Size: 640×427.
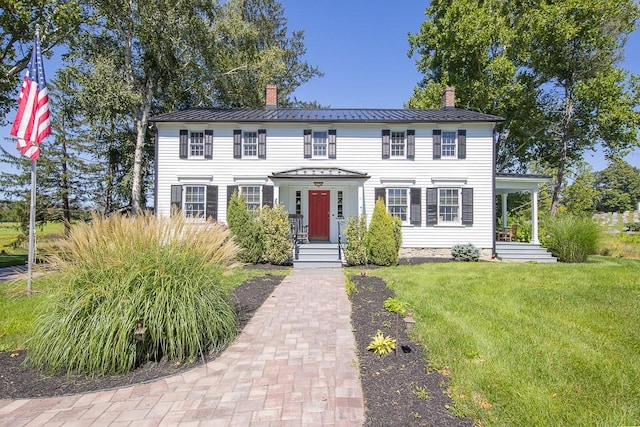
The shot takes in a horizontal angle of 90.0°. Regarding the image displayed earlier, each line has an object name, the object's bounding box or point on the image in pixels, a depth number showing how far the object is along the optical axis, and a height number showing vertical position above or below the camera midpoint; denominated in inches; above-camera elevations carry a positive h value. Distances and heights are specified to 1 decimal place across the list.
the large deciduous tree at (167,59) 559.8 +323.8
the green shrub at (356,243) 438.3 -34.2
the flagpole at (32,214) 210.9 +3.4
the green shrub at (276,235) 446.6 -23.5
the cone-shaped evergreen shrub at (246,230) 439.5 -16.3
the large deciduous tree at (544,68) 649.6 +331.6
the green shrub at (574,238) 481.4 -30.1
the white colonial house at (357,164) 527.2 +90.9
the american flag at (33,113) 241.8 +81.5
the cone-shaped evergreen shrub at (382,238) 429.7 -26.9
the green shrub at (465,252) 495.2 -53.7
